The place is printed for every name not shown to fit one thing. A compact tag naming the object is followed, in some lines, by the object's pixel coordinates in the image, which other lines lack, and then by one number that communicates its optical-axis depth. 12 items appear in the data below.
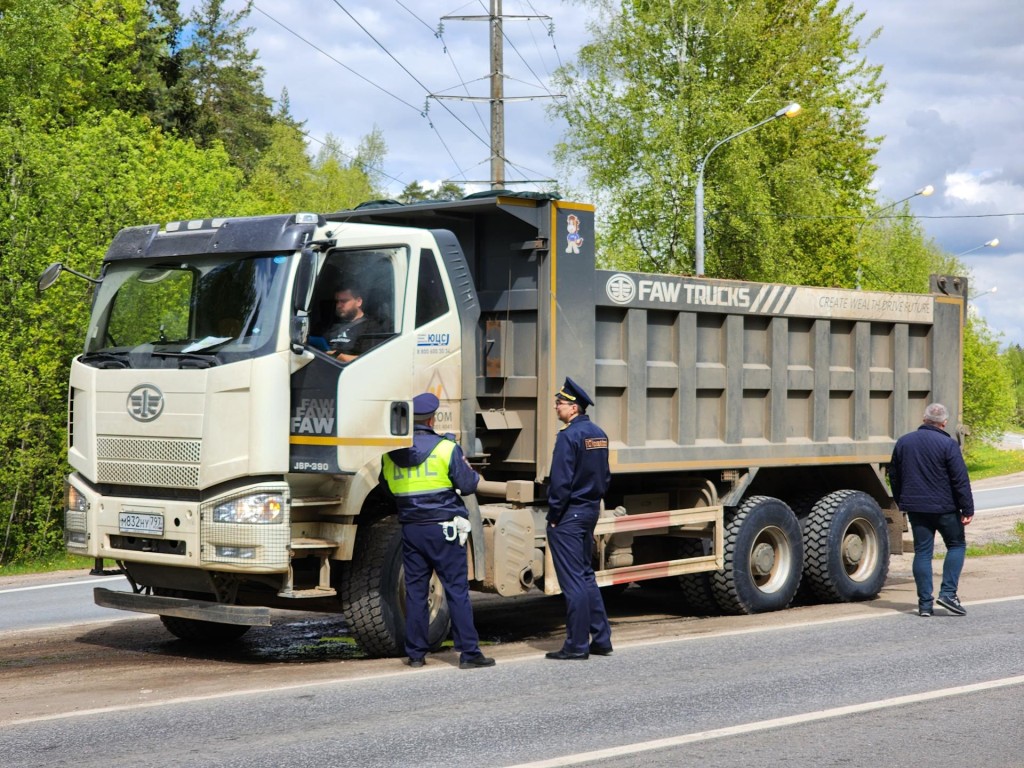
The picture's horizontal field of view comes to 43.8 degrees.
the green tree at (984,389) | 42.25
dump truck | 7.90
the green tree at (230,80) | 53.75
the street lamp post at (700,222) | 24.39
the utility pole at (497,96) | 22.28
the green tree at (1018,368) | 100.06
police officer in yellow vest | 8.02
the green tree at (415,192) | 80.09
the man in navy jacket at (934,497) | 10.45
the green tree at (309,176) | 51.50
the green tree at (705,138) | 32.75
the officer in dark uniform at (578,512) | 8.47
